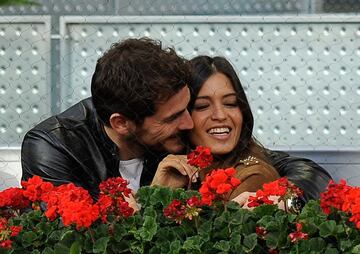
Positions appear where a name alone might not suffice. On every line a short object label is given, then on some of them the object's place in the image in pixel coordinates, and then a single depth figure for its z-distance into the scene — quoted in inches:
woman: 236.1
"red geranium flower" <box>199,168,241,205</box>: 176.6
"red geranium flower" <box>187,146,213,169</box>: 191.8
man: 224.7
